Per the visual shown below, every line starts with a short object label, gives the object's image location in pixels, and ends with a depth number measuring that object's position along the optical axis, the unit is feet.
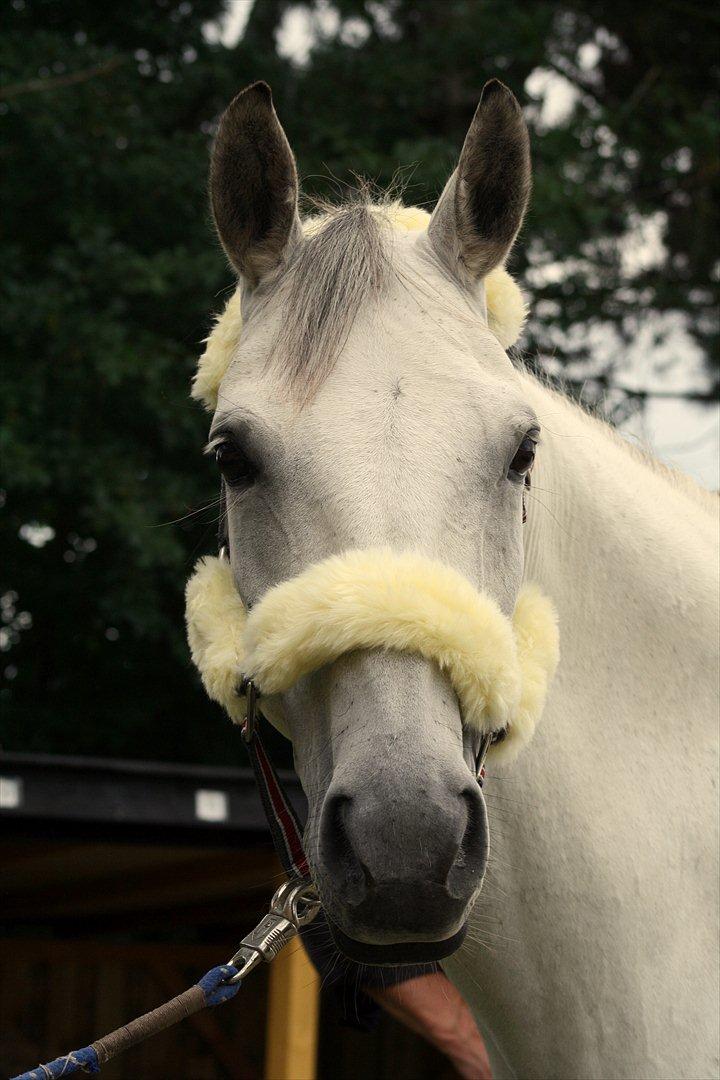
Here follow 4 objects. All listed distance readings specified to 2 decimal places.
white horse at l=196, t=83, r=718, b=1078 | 8.07
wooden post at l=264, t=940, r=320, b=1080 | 13.72
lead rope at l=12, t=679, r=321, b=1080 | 8.43
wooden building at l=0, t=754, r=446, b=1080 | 12.56
